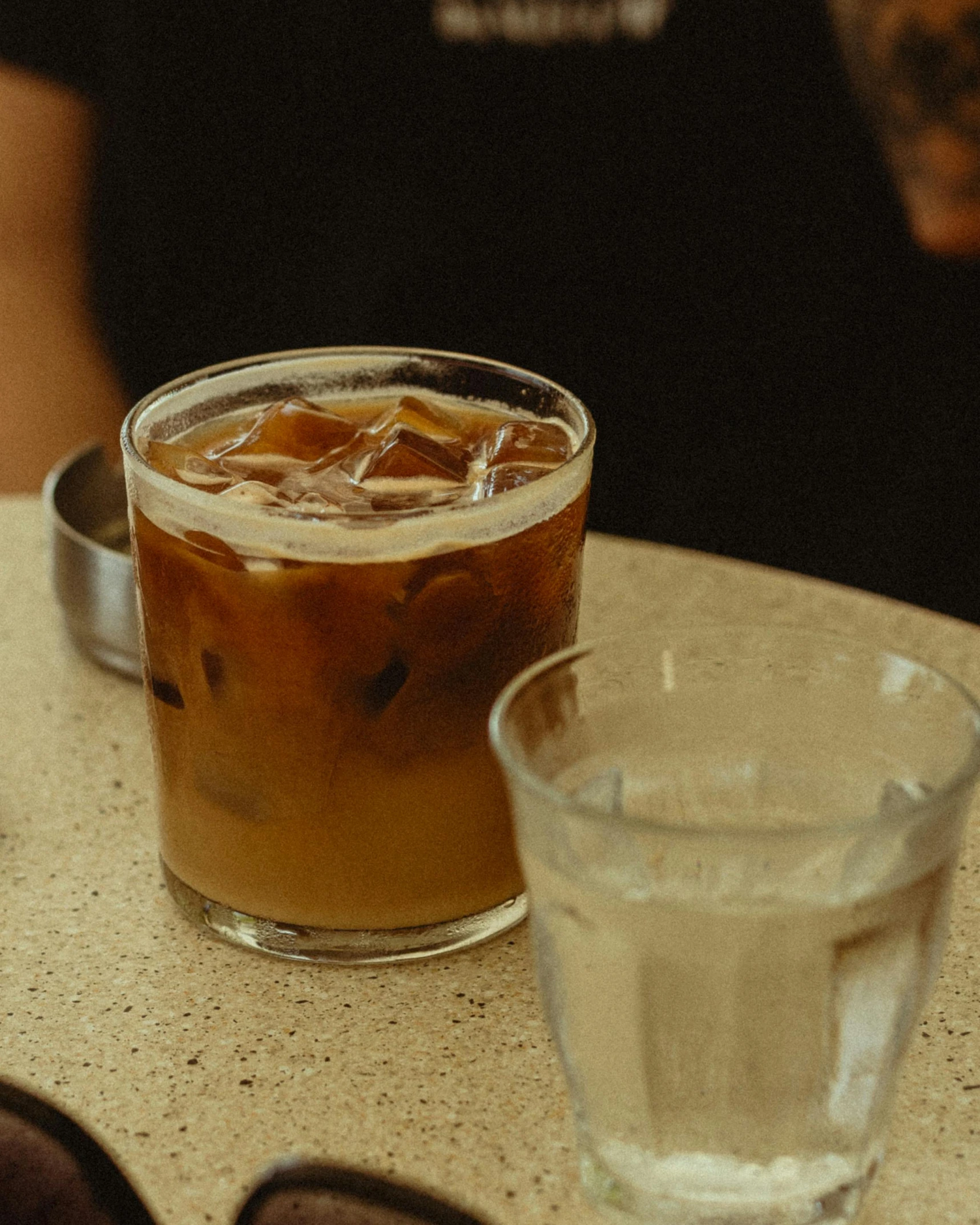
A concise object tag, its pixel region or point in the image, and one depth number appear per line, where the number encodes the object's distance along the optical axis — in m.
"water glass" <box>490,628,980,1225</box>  0.51
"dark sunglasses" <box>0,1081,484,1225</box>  0.54
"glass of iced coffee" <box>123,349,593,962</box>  0.57
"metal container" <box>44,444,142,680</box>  0.68
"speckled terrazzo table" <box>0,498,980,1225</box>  0.55
